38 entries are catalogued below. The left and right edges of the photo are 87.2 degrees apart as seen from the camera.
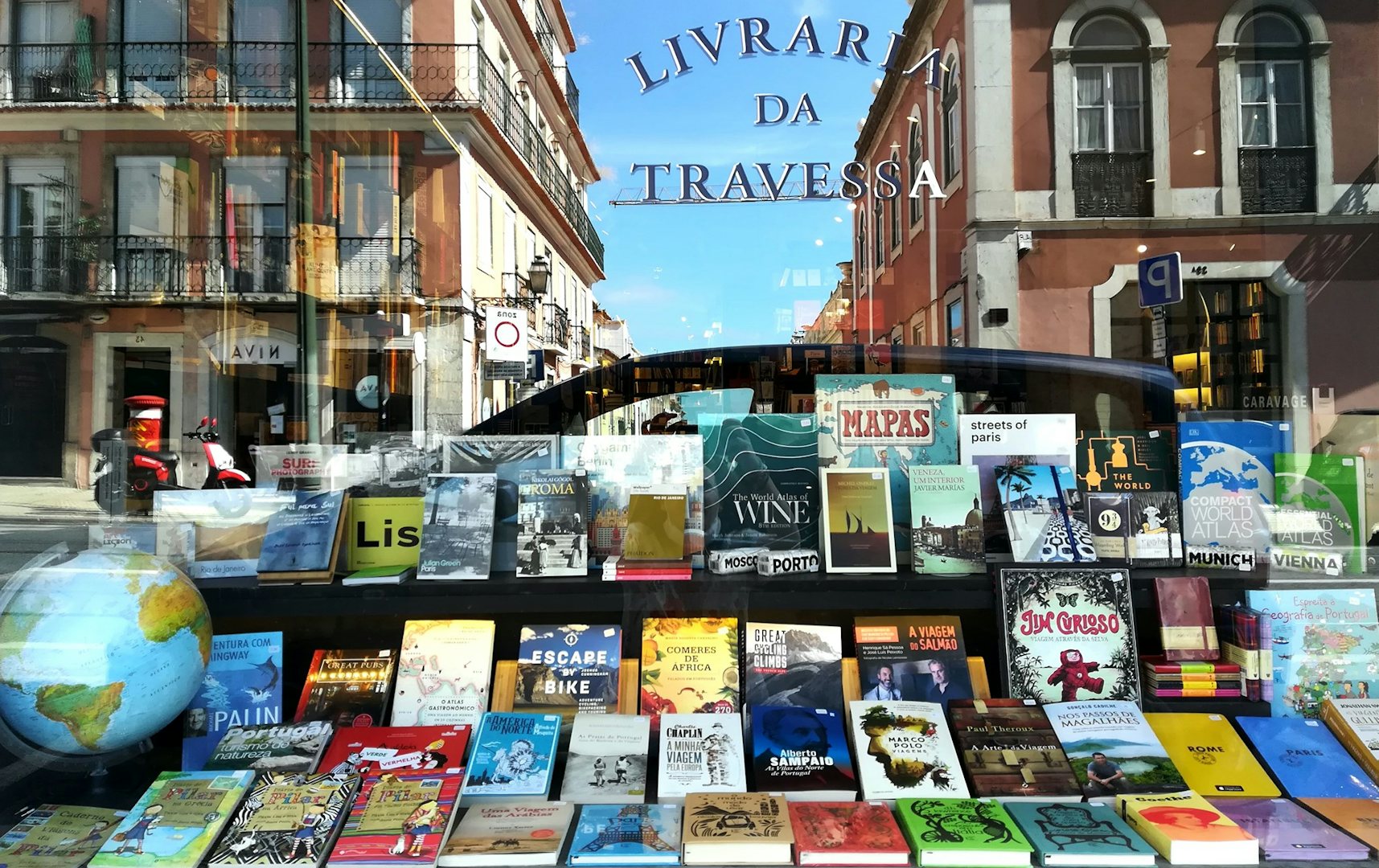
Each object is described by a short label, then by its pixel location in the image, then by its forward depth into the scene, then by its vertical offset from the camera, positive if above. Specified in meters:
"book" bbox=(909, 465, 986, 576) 1.92 -0.19
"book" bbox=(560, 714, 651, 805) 1.63 -0.72
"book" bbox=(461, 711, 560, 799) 1.63 -0.71
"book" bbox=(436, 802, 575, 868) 1.43 -0.78
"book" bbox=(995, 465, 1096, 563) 1.94 -0.18
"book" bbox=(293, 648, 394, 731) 1.83 -0.60
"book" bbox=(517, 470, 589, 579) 1.95 -0.19
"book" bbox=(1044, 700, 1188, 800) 1.61 -0.70
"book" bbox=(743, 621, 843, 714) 1.84 -0.56
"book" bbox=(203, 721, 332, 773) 1.68 -0.69
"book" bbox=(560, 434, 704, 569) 2.05 -0.06
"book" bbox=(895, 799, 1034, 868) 1.40 -0.77
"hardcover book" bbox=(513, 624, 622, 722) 1.86 -0.56
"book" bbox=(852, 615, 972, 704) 1.84 -0.54
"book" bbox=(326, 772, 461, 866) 1.43 -0.76
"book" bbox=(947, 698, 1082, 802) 1.60 -0.70
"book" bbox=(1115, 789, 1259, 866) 1.42 -0.77
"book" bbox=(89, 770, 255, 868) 1.44 -0.75
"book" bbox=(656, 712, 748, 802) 1.62 -0.71
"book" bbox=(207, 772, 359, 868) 1.43 -0.75
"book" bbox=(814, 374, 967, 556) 2.12 +0.07
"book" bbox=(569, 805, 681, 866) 1.42 -0.78
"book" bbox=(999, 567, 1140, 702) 1.85 -0.48
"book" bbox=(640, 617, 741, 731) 1.84 -0.56
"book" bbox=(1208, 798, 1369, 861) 1.43 -0.79
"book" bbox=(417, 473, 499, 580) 1.94 -0.20
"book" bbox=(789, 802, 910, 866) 1.42 -0.78
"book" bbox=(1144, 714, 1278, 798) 1.66 -0.73
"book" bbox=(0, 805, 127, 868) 1.48 -0.81
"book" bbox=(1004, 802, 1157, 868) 1.40 -0.78
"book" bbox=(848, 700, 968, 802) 1.61 -0.70
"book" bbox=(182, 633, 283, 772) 1.82 -0.61
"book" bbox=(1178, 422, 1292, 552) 2.04 -0.10
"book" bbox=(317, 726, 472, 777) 1.66 -0.69
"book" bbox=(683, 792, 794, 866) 1.42 -0.76
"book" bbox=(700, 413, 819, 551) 2.03 -0.09
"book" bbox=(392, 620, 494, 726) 1.84 -0.57
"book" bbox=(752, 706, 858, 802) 1.63 -0.71
